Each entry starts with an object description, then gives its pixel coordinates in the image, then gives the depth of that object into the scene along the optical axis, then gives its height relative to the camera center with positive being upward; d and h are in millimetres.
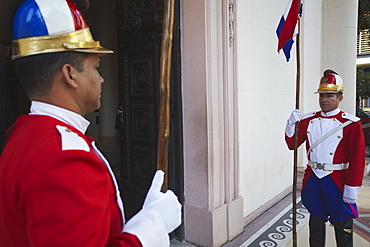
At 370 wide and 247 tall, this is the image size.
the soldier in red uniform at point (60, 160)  820 -170
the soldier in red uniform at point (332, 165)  2764 -645
